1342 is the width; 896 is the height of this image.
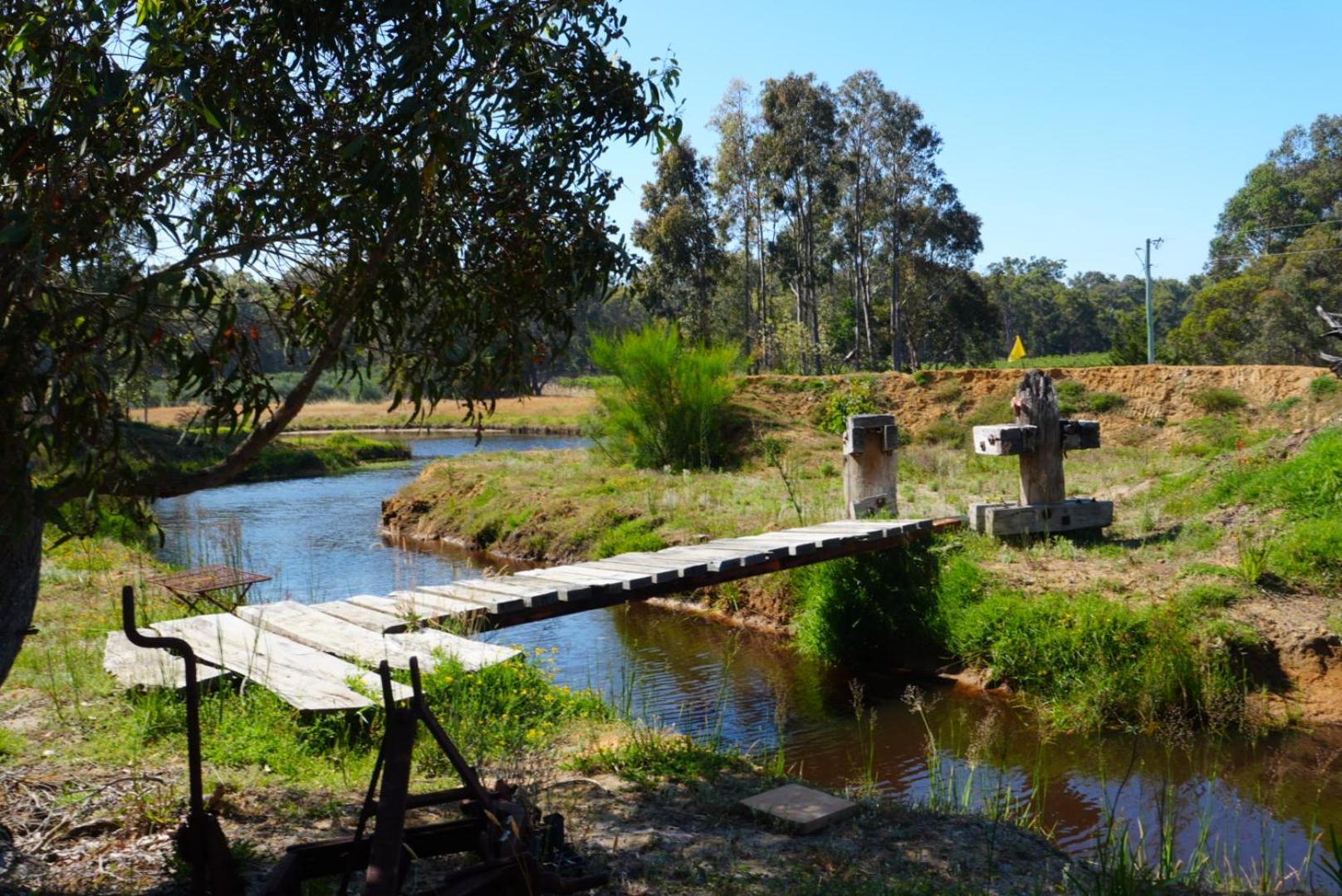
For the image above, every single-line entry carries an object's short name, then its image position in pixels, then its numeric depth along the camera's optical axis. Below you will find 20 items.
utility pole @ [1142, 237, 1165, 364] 29.78
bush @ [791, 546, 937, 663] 9.94
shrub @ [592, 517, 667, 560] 13.93
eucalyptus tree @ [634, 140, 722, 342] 38.62
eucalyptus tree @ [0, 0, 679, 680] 3.19
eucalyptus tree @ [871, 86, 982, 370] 39.28
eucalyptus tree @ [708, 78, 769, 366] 39.47
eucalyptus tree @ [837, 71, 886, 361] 39.06
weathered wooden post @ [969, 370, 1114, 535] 10.30
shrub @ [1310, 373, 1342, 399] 17.25
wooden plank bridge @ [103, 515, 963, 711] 5.93
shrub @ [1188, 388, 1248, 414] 19.78
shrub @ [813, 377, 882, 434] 22.25
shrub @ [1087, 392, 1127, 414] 21.47
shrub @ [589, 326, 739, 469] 18.91
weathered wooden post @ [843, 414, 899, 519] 10.98
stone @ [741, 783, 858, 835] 4.62
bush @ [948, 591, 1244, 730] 8.06
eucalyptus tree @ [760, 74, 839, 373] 37.66
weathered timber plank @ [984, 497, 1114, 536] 10.28
